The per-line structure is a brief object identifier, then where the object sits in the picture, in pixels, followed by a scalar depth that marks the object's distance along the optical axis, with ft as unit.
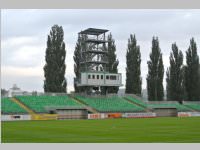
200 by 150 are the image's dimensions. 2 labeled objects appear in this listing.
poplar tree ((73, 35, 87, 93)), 294.89
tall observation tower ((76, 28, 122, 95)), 276.82
